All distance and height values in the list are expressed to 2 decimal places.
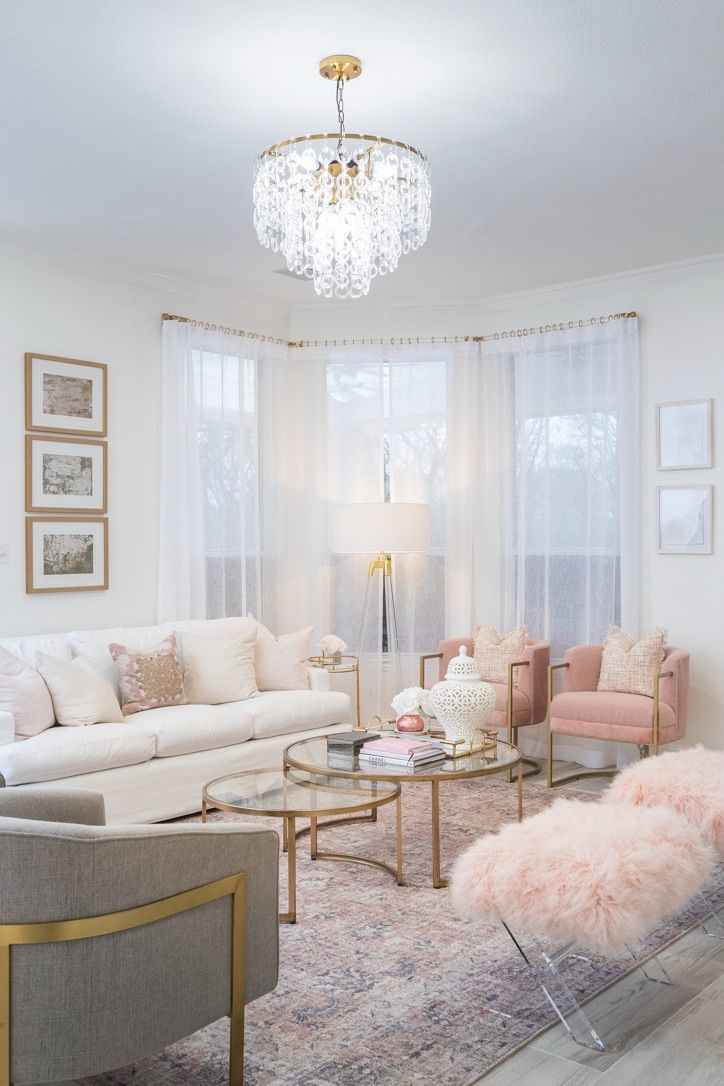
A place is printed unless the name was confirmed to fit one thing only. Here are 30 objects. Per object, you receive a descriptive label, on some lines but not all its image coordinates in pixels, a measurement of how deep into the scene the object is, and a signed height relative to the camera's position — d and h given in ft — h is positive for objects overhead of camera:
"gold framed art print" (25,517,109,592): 16.88 +0.15
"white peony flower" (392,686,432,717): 14.08 -2.01
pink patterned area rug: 7.95 -4.07
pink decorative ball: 13.94 -2.29
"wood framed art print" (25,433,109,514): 16.92 +1.54
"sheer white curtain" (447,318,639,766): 19.16 +1.53
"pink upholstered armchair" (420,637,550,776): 17.94 -2.44
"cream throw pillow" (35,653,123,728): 14.65 -1.97
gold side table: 19.31 -2.03
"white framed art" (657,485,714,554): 18.16 +0.77
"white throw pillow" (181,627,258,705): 16.98 -1.88
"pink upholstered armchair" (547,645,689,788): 16.33 -2.57
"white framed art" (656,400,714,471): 18.17 +2.35
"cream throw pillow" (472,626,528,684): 18.85 -1.75
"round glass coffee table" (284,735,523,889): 12.00 -2.59
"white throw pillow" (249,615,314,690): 18.16 -1.85
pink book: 12.48 -2.36
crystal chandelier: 11.38 +4.25
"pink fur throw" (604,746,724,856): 10.26 -2.51
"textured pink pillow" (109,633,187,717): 15.97 -1.92
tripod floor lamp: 19.38 +0.42
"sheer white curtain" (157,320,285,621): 18.97 +1.75
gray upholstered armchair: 6.36 -2.58
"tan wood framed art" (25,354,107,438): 16.92 +2.94
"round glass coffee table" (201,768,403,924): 11.22 -2.81
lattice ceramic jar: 13.38 -1.90
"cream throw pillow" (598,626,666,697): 17.26 -1.79
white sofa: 13.64 -2.76
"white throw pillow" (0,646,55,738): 14.01 -1.92
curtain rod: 19.54 +4.78
